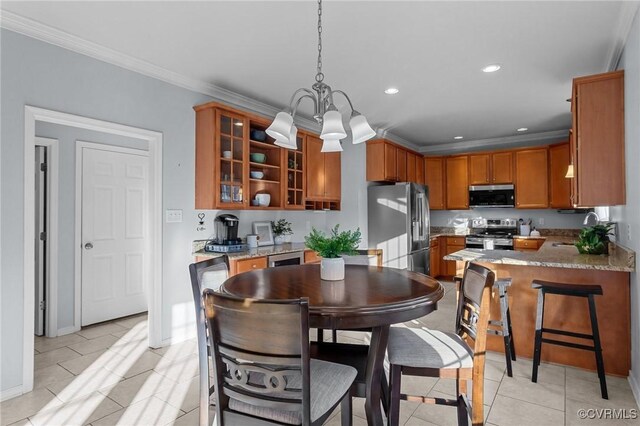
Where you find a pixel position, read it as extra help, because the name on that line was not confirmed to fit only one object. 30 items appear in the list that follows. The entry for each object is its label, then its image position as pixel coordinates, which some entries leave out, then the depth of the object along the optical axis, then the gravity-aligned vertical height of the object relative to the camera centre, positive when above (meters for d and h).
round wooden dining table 1.44 -0.37
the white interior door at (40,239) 3.61 -0.23
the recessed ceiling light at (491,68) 3.21 +1.36
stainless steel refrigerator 5.36 -0.13
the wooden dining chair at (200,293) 1.59 -0.41
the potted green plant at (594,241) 3.16 -0.23
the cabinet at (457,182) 6.40 +0.61
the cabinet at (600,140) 2.63 +0.57
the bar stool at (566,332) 2.37 -0.76
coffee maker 3.58 -0.19
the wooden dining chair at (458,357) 1.63 -0.67
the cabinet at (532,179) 5.68 +0.59
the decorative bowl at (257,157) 3.96 +0.67
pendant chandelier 2.06 +0.54
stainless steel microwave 5.96 +0.34
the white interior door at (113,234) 3.90 -0.20
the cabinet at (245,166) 3.50 +0.57
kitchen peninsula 2.63 -0.69
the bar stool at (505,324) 2.65 -0.87
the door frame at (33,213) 2.50 +0.01
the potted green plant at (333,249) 1.96 -0.19
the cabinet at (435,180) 6.66 +0.67
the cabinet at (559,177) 5.41 +0.59
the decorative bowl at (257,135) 3.95 +0.91
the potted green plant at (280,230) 4.50 -0.18
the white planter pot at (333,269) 2.01 -0.30
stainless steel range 5.78 -0.32
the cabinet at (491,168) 5.99 +0.82
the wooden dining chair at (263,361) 1.13 -0.49
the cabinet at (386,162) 5.48 +0.87
